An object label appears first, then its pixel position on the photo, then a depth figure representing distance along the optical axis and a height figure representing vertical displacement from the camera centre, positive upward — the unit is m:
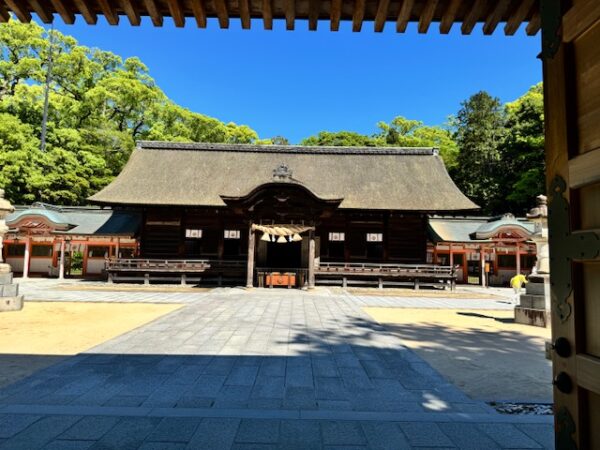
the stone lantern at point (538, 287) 8.37 -0.62
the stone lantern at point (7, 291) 9.00 -1.20
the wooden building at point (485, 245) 19.42 +0.95
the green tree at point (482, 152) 30.31 +10.25
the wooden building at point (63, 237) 19.14 +0.65
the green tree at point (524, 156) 26.53 +8.79
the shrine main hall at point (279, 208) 15.65 +2.35
